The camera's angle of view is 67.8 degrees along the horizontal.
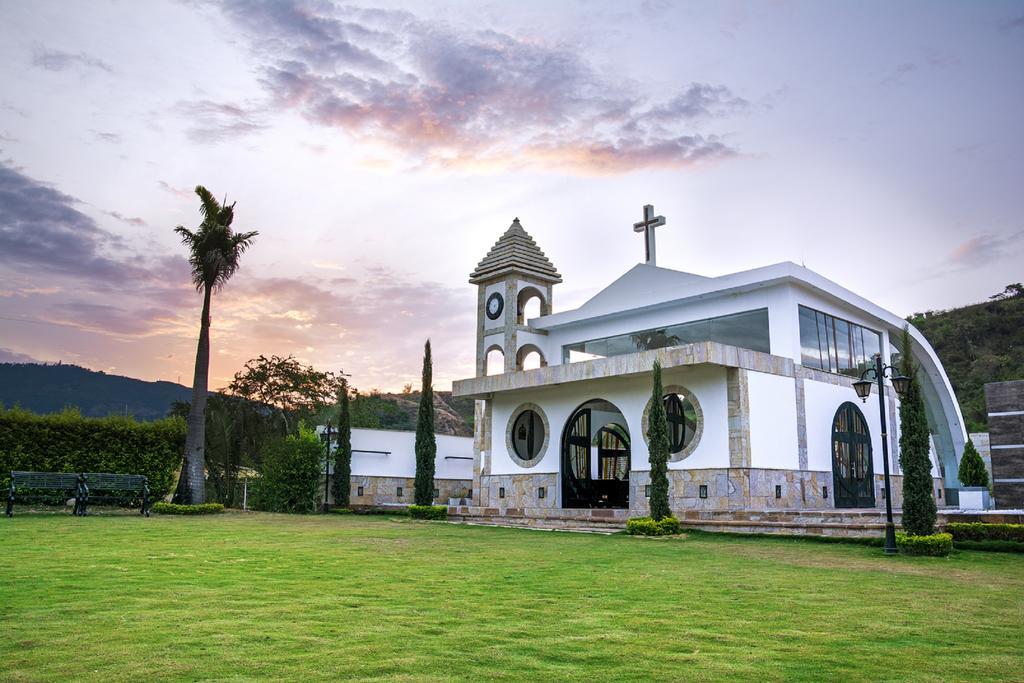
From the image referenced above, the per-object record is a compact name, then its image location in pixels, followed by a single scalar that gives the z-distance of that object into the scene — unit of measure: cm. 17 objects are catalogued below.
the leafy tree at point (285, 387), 4069
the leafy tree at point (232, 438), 3575
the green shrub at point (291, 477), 2591
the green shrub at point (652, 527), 1636
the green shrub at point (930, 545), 1233
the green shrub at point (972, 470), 2325
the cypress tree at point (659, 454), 1734
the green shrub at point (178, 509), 2011
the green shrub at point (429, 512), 2181
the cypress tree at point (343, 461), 2733
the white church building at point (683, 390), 1978
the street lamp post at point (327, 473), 2659
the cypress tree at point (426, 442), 2372
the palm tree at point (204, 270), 2164
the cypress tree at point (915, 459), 1299
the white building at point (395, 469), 2945
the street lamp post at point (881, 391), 1280
